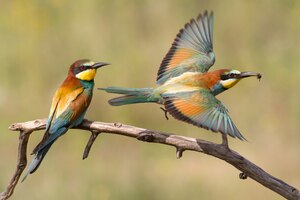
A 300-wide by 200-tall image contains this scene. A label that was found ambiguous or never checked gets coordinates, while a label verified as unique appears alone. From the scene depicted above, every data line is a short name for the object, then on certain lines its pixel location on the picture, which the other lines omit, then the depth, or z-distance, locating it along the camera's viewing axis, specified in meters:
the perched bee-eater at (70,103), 6.20
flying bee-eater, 6.27
